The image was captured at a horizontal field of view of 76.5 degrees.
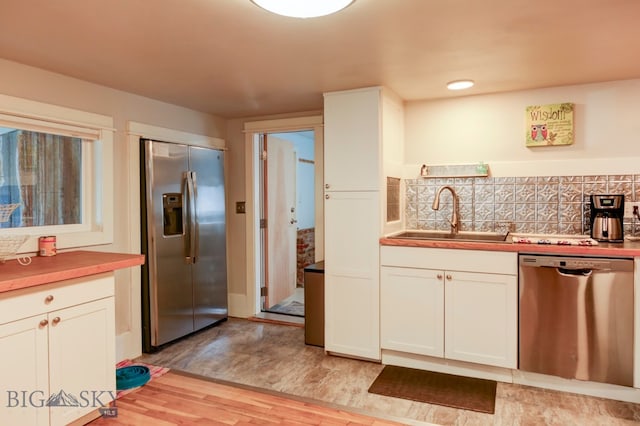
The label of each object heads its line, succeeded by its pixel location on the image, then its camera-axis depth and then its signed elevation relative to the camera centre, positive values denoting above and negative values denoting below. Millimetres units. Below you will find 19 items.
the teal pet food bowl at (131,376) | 2572 -1100
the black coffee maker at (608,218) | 2777 -100
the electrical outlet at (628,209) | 2898 -40
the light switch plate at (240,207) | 4184 +4
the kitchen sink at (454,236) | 3077 -241
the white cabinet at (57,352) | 1783 -694
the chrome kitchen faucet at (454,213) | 3324 -65
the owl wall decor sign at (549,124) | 3041 +607
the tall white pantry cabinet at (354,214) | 3006 -59
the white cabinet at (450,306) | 2660 -695
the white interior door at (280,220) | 4387 -146
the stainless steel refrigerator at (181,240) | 3244 -280
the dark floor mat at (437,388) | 2441 -1185
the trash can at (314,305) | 3316 -817
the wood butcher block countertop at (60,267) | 1777 -291
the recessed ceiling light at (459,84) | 2875 +872
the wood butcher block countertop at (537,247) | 2389 -269
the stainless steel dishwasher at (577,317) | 2404 -698
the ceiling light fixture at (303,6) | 1556 +784
